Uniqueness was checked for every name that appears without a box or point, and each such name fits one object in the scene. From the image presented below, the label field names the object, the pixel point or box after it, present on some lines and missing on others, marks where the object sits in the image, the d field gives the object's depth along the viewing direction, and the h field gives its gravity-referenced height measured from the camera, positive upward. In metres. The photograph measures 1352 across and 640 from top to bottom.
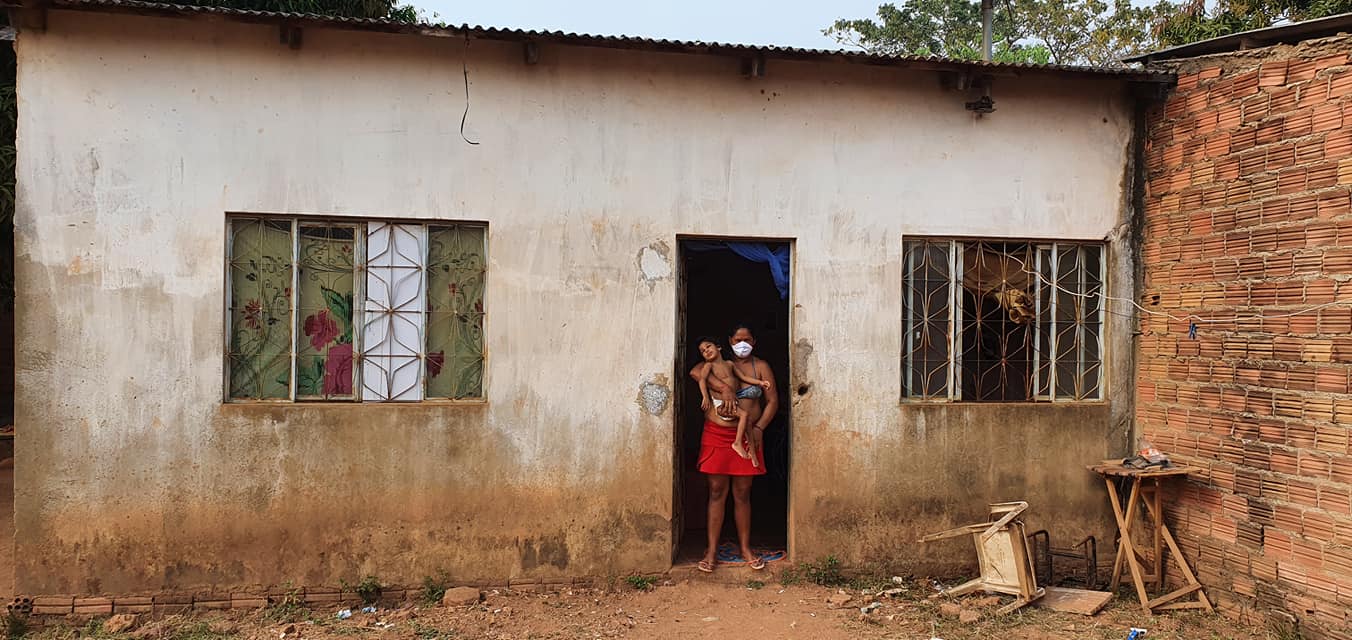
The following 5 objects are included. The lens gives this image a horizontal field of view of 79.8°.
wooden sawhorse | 5.14 -1.41
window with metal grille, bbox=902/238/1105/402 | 5.56 +0.03
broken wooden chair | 4.96 -1.46
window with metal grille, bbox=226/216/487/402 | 4.89 +0.07
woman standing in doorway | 5.52 -0.91
